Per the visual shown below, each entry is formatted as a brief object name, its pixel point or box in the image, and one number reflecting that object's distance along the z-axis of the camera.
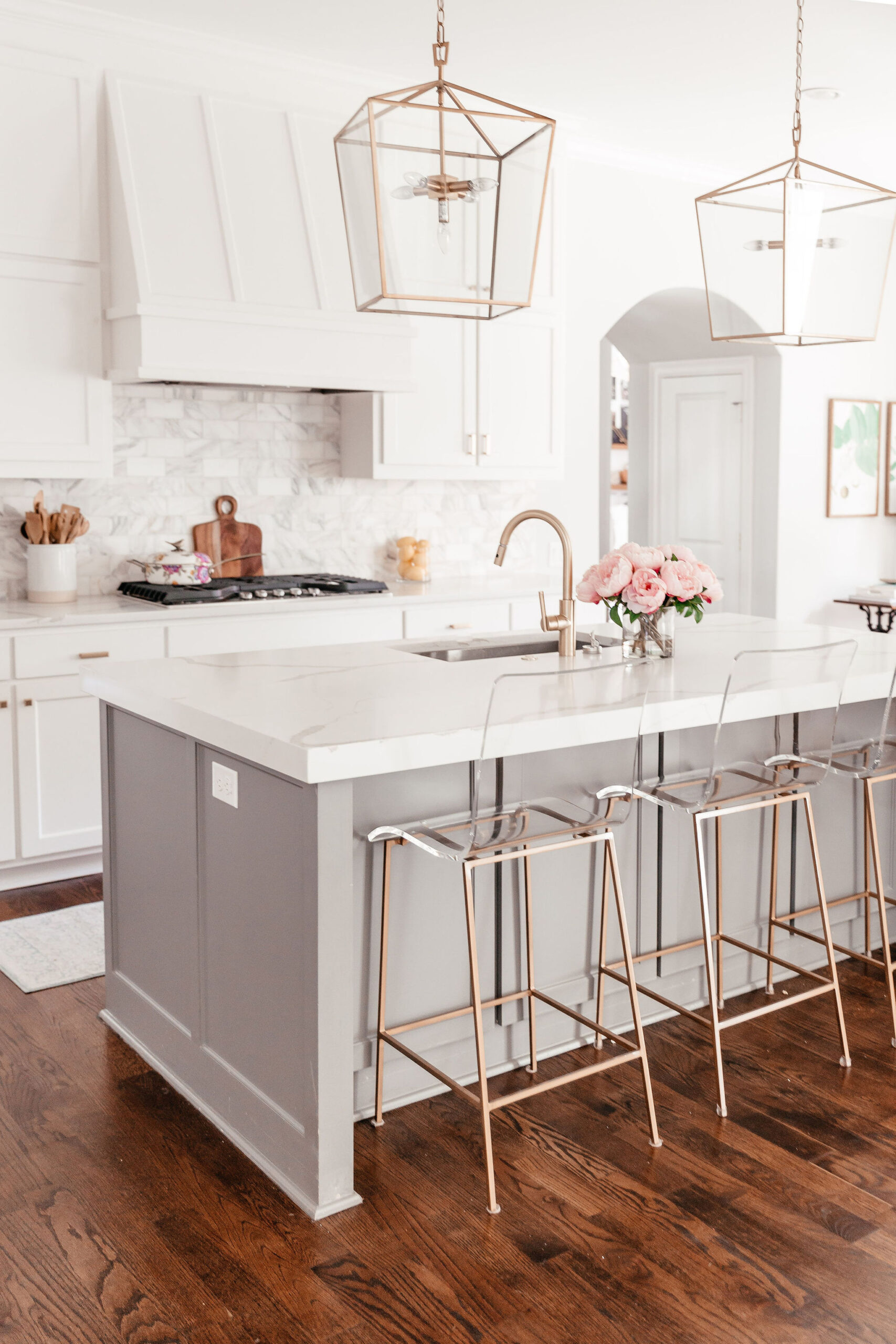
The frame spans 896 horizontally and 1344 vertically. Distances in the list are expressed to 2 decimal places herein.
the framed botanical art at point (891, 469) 7.82
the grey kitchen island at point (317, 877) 2.36
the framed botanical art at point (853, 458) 7.51
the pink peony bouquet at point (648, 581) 3.14
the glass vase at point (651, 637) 3.28
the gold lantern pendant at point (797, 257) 2.96
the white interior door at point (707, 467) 7.48
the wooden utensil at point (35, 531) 4.56
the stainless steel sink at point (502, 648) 3.50
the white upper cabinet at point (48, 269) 4.29
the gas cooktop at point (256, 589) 4.59
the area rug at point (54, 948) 3.56
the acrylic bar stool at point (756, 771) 2.82
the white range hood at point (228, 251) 4.42
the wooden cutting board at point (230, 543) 5.21
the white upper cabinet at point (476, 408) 5.32
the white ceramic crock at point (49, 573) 4.52
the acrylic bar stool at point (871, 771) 3.20
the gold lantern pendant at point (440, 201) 2.43
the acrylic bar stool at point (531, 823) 2.44
